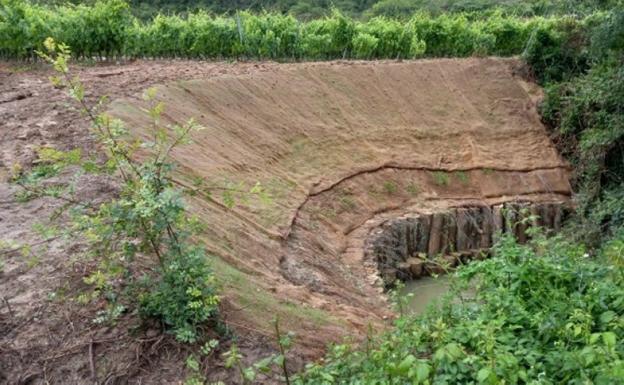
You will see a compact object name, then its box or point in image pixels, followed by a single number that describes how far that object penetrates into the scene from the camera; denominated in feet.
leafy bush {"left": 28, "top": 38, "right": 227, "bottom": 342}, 16.57
